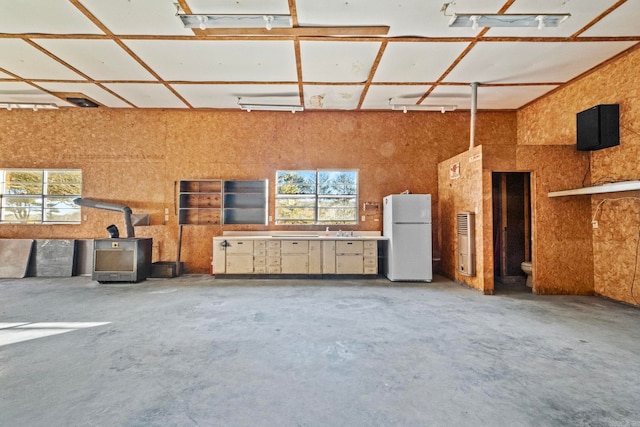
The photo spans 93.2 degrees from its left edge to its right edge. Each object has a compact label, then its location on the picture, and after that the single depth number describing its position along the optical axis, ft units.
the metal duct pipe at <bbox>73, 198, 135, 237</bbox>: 20.45
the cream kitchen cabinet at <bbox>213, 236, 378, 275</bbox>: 19.62
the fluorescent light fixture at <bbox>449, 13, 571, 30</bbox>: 11.28
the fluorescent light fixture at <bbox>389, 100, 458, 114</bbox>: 20.62
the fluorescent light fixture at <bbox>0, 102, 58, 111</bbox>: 20.26
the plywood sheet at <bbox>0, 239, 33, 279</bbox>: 20.35
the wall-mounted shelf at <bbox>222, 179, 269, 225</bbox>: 21.91
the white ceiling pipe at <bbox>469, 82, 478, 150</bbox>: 17.67
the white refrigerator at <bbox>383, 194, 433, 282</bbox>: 18.85
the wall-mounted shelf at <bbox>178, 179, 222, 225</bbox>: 21.88
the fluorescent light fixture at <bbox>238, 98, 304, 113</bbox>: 20.17
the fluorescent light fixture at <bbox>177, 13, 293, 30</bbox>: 11.31
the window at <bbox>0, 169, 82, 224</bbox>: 21.86
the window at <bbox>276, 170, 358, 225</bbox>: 22.03
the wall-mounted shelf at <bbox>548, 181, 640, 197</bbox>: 11.47
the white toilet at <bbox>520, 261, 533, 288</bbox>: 17.48
